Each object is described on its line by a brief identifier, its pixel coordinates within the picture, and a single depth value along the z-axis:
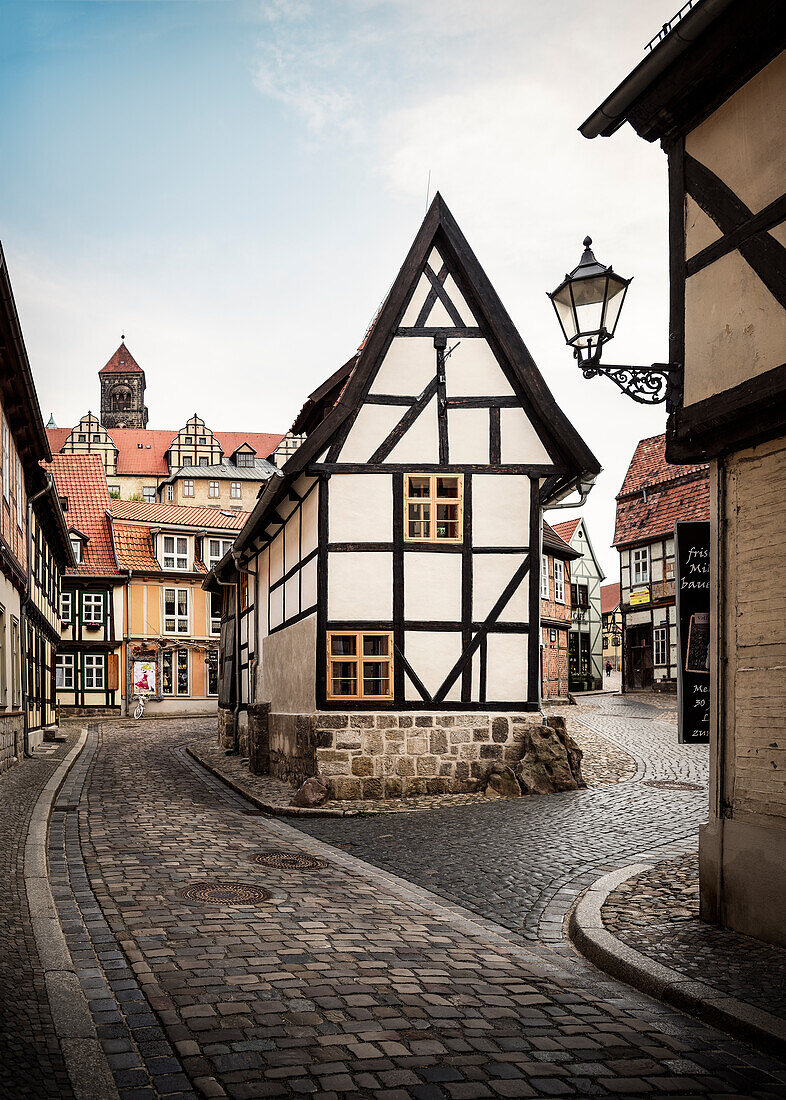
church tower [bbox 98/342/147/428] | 114.00
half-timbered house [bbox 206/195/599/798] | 16.05
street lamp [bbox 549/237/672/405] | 7.62
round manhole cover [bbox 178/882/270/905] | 8.23
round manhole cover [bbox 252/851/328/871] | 10.10
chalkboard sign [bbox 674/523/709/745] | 7.83
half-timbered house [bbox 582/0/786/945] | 6.84
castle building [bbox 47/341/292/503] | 82.44
